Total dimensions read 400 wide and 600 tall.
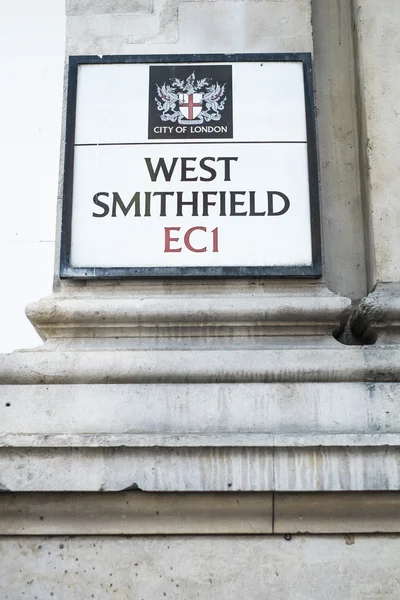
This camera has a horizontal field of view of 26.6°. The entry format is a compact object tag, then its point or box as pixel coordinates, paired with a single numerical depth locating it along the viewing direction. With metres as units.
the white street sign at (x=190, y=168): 3.61
